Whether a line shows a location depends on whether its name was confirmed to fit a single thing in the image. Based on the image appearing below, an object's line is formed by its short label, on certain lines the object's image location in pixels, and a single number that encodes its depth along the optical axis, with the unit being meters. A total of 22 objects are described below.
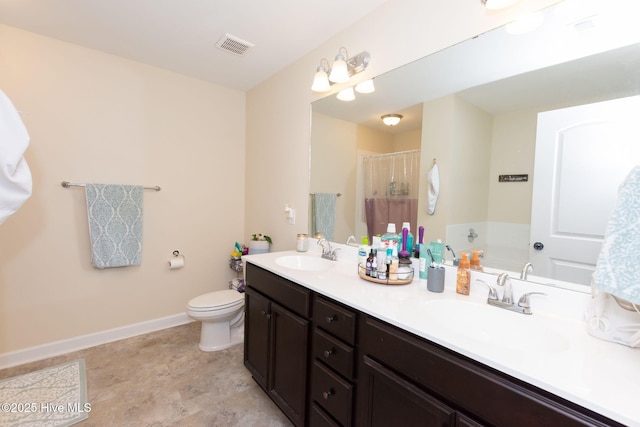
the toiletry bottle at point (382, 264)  1.38
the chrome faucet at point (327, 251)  1.96
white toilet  2.18
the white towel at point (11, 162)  1.19
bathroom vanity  0.67
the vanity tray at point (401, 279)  1.36
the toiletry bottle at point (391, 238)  1.50
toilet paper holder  2.67
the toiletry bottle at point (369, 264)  1.45
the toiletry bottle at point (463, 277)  1.25
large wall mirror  1.01
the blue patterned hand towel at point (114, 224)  2.27
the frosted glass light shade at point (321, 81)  1.90
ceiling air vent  2.05
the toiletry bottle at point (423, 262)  1.43
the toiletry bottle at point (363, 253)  1.58
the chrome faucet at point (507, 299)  1.07
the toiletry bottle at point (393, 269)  1.37
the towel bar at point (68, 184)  2.19
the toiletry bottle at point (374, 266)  1.41
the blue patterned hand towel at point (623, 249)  0.76
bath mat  1.57
